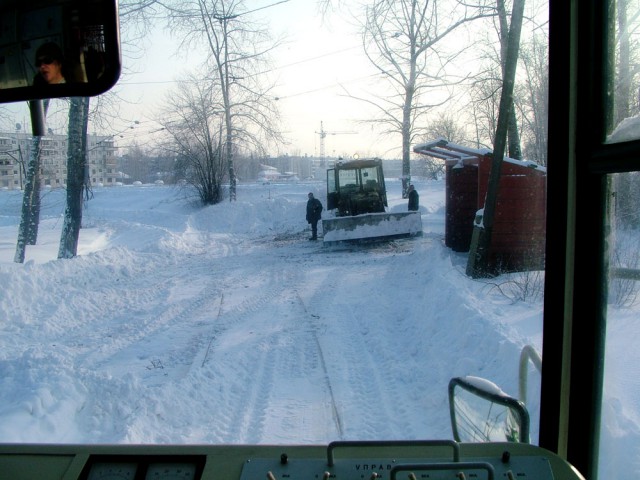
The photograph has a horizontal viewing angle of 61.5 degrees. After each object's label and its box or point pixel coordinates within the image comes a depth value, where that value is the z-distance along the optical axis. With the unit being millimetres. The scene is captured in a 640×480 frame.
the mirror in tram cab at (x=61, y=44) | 1585
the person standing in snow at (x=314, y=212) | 19734
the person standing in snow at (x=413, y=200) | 19922
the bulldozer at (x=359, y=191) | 18245
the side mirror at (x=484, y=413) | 1835
